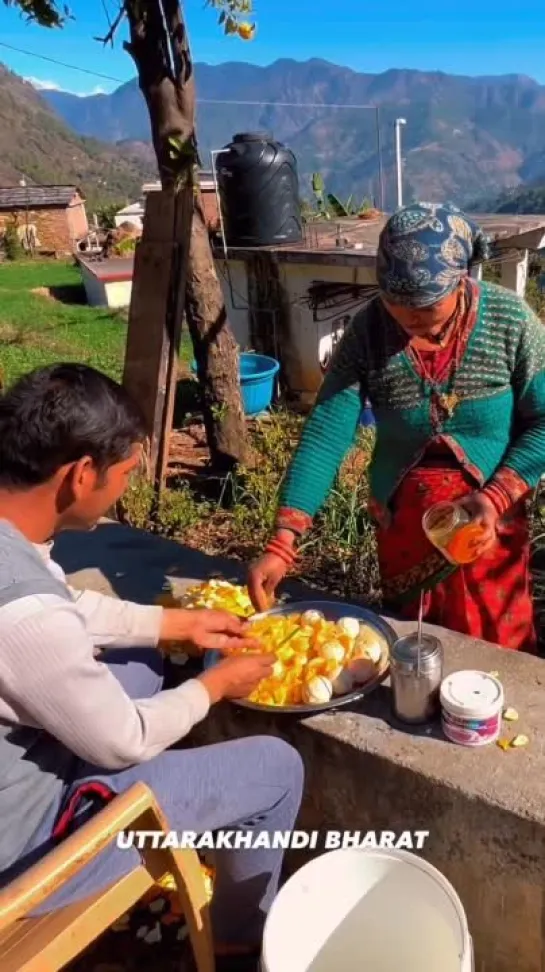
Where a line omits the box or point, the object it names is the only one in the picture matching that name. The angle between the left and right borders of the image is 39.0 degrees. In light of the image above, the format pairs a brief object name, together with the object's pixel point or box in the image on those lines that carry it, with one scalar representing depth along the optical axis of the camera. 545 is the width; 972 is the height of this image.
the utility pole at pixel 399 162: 10.84
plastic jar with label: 1.93
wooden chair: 1.42
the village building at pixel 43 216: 32.91
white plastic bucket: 1.70
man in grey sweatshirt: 1.51
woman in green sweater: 2.04
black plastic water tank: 7.72
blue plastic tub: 7.22
